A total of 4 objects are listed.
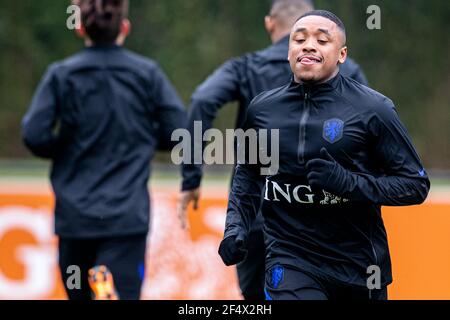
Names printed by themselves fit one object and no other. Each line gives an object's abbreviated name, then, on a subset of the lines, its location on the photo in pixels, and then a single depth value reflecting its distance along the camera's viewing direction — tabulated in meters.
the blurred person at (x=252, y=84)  10.70
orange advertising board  14.44
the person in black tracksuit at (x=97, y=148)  10.84
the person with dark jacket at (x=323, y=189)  7.76
